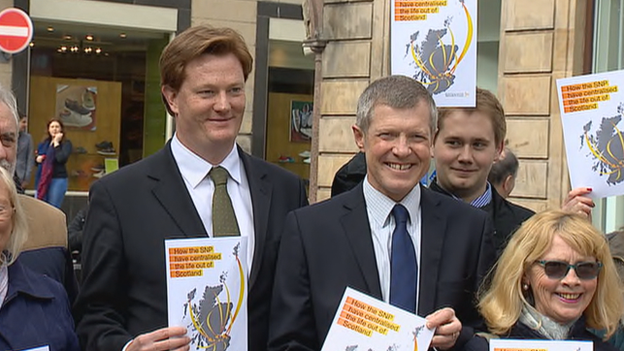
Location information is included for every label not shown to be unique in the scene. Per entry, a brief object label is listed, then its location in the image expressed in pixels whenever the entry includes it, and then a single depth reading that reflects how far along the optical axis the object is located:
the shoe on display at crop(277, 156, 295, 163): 19.56
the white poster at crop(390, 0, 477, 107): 5.11
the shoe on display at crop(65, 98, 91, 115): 18.69
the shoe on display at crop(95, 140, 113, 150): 18.95
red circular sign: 12.81
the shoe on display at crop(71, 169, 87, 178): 18.47
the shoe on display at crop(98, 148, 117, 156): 18.97
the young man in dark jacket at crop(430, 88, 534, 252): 4.26
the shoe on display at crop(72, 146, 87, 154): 18.62
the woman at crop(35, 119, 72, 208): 16.47
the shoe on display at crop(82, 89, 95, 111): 18.91
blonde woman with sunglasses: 3.46
